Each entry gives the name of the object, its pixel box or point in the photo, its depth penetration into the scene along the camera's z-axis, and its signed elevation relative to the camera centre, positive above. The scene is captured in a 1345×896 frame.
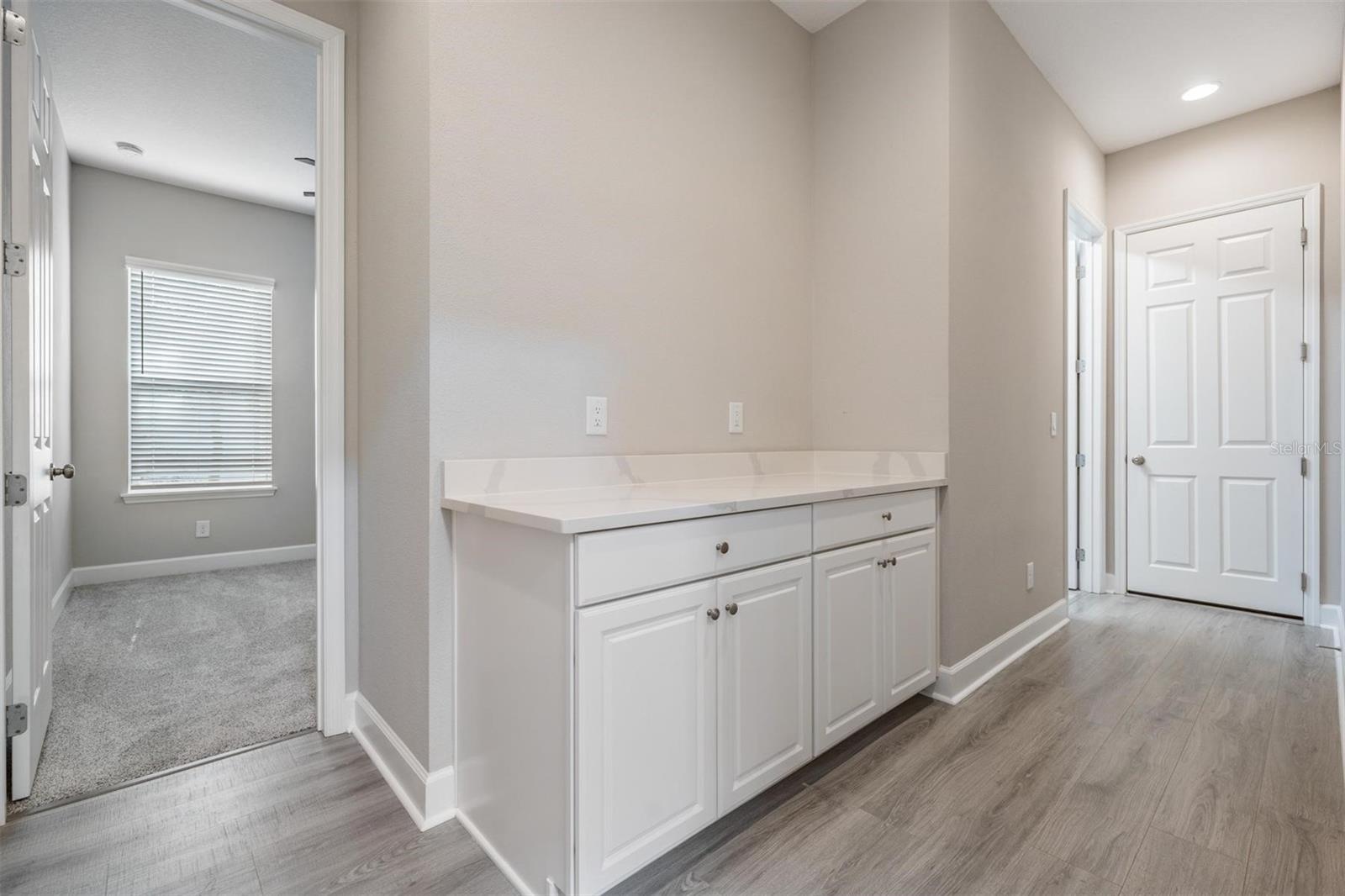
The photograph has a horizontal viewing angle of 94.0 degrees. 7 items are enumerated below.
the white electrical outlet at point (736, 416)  2.38 +0.12
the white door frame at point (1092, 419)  3.88 +0.17
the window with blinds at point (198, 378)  4.39 +0.51
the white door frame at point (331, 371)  2.04 +0.25
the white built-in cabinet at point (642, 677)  1.25 -0.54
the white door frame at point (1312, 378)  3.22 +0.35
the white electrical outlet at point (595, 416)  1.91 +0.09
